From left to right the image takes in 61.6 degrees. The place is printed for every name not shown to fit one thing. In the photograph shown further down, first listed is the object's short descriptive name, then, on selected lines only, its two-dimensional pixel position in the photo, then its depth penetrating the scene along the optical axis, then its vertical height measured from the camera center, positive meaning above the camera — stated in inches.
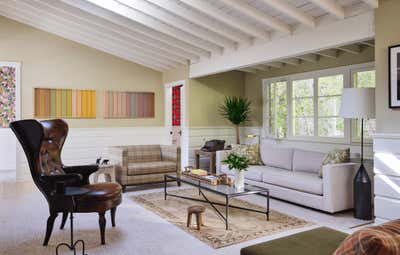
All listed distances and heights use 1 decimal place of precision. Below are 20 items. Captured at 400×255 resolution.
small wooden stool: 141.3 -36.1
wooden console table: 262.5 -22.4
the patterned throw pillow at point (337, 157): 173.6 -14.9
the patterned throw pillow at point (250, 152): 229.0 -16.3
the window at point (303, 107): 244.1 +15.8
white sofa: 163.3 -26.7
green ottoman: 73.2 -26.7
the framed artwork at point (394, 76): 137.0 +21.5
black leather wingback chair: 121.6 -19.8
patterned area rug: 132.8 -42.1
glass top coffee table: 146.1 -27.8
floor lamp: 152.7 +6.3
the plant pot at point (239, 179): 156.2 -23.7
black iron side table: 114.8 -23.4
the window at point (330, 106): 223.9 +15.4
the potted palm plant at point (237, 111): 280.5 +14.4
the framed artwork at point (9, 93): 268.2 +27.9
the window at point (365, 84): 204.1 +27.5
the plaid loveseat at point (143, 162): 212.7 -23.3
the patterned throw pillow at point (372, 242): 42.2 -14.9
